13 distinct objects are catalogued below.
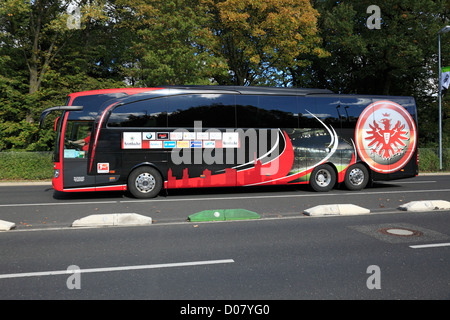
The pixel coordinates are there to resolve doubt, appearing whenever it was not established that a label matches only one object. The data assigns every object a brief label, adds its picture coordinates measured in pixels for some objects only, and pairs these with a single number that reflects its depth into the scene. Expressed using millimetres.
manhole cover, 6832
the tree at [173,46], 18766
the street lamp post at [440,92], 22953
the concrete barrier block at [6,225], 7287
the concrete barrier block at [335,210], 8773
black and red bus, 11336
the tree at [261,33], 21625
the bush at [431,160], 23094
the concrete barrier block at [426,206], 9286
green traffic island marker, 8234
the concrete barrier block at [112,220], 7666
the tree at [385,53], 25031
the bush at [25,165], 17609
